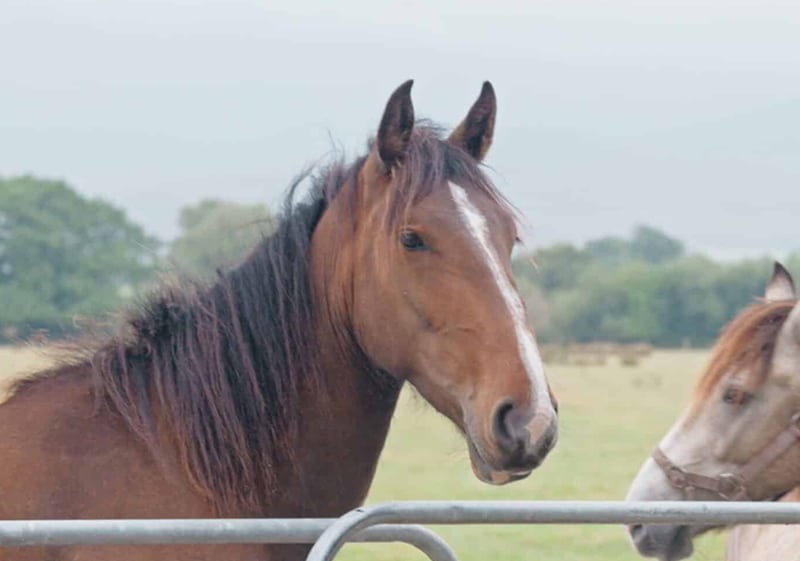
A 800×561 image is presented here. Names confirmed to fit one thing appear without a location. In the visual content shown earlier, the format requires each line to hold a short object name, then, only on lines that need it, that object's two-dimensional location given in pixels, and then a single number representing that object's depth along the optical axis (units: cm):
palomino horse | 902
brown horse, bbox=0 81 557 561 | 629
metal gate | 479
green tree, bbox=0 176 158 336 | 7762
